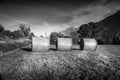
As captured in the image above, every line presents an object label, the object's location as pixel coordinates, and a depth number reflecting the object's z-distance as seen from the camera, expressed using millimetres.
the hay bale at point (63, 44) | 8953
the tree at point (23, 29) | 64994
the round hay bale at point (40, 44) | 8328
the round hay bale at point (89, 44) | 9572
